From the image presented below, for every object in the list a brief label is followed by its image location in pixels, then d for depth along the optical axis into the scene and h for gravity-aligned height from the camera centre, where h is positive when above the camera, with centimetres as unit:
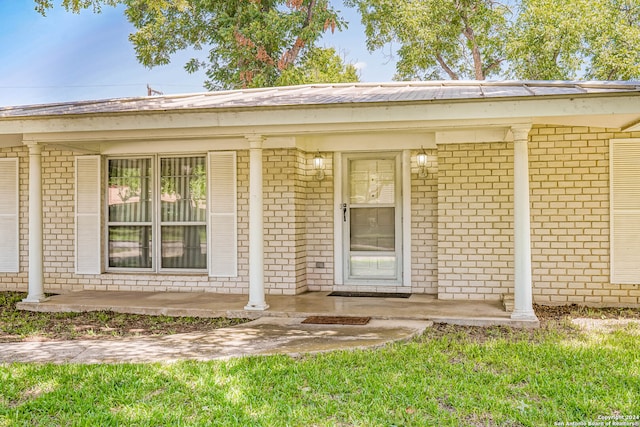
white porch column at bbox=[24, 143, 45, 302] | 761 -20
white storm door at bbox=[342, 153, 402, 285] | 847 -12
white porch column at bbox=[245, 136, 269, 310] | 692 -26
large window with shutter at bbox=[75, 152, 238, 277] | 848 -4
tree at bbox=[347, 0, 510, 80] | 1816 +591
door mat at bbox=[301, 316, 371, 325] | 639 -125
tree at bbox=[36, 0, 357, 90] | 1623 +533
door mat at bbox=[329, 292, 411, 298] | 815 -121
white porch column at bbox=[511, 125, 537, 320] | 621 -23
